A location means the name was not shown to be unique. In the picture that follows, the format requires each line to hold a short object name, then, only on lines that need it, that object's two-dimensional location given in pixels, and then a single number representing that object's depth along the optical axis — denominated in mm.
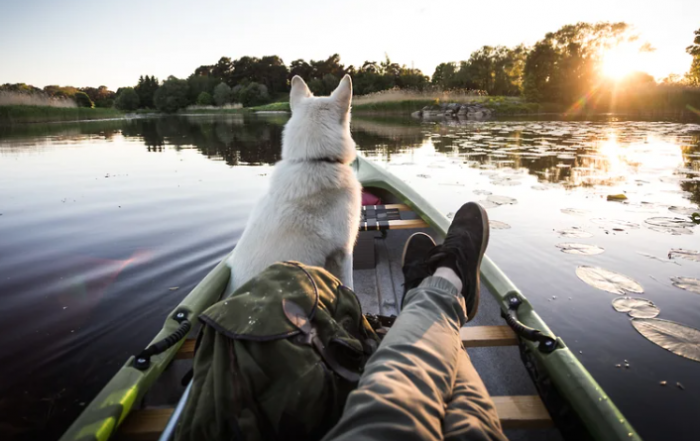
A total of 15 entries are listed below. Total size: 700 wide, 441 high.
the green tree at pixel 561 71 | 44031
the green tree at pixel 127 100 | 75625
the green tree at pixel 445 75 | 60906
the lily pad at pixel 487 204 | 6686
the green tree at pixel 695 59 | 39406
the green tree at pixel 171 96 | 72062
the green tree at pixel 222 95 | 73125
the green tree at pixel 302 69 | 85438
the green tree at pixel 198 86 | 78062
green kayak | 1574
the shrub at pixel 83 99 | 61006
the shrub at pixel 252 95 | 73562
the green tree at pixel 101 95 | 88250
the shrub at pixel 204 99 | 72438
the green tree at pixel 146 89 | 79000
